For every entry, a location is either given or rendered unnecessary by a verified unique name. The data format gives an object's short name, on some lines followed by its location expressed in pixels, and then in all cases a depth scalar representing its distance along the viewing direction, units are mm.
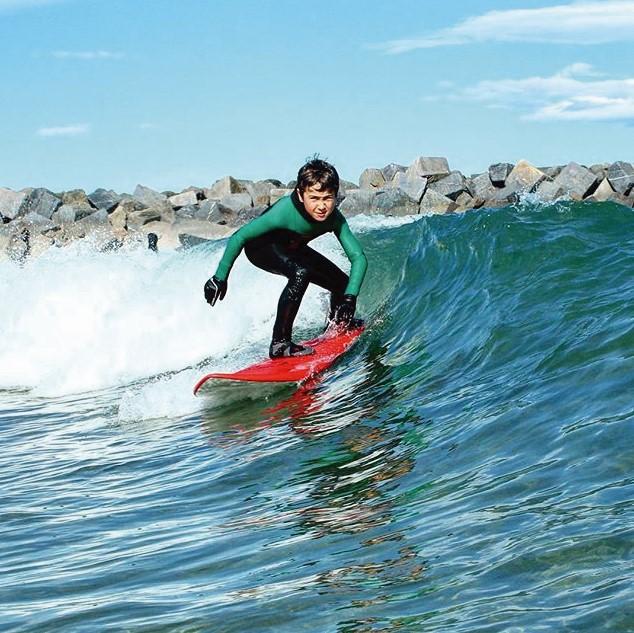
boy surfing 7594
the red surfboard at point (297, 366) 7578
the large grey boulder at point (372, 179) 28453
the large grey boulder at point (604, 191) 25391
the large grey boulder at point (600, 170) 26327
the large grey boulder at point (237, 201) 25766
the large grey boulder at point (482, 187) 26188
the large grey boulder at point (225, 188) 27812
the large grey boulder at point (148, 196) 27564
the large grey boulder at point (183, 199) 27359
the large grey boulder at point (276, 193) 26291
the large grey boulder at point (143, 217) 25672
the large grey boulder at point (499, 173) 26812
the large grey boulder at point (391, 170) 28453
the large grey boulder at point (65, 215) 26250
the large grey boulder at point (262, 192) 26844
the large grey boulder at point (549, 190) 24641
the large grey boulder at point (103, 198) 27688
